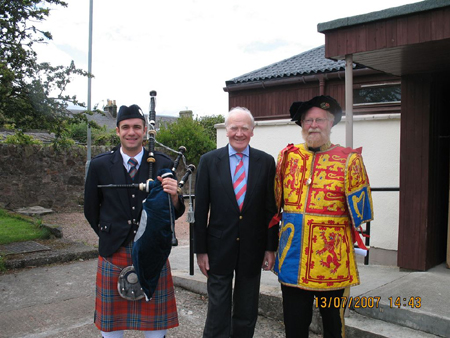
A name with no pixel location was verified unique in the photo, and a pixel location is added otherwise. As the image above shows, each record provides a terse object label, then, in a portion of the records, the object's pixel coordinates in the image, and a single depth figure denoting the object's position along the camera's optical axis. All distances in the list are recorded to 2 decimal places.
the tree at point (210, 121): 23.59
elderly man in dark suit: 2.93
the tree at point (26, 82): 5.93
